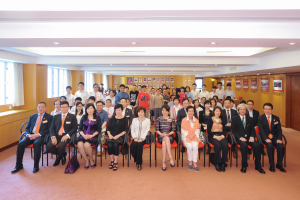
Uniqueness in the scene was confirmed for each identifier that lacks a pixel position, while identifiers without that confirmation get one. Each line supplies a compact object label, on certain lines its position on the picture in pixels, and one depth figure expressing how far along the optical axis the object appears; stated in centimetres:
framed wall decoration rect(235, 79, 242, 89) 1341
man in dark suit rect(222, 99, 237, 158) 500
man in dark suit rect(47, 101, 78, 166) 439
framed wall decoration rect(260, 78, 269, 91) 1039
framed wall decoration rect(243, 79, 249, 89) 1262
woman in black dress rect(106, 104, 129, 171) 438
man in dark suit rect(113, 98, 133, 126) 521
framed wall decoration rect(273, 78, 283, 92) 922
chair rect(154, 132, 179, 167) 445
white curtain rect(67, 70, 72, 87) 1153
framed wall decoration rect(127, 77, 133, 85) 2230
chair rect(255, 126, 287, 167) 448
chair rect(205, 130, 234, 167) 439
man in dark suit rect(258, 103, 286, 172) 432
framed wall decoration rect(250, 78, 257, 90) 1162
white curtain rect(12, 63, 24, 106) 716
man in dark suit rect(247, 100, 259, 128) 535
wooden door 840
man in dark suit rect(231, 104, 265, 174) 427
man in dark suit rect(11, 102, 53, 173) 425
